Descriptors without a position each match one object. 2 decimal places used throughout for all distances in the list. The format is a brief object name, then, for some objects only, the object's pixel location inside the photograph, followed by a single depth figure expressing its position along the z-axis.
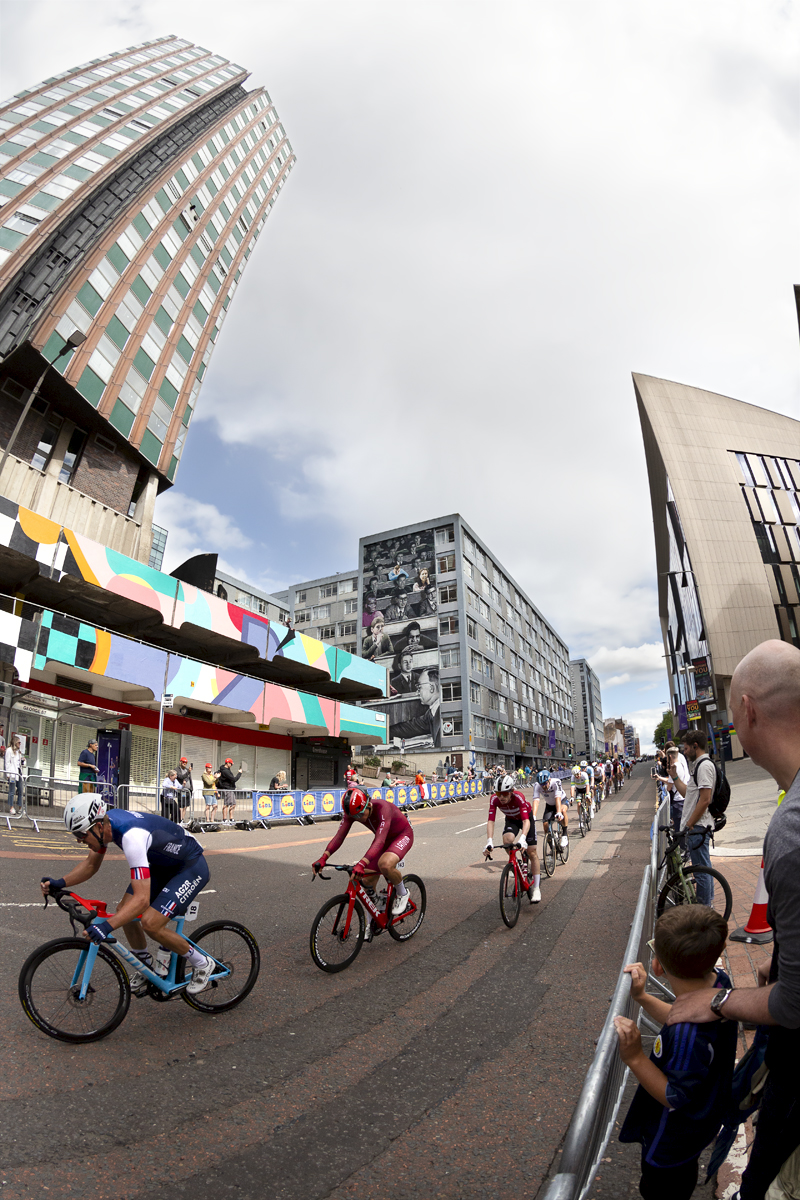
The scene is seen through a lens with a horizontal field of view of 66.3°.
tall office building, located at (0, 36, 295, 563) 28.19
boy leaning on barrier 1.84
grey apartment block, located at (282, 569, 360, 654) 80.06
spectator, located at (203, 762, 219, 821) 19.59
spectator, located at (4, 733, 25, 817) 15.93
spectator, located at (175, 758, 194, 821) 18.75
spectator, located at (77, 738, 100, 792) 17.64
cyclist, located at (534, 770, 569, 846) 11.34
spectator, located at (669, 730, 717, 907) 6.59
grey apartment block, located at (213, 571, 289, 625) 73.75
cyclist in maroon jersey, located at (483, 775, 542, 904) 8.20
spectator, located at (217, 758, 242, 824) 20.02
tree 148.60
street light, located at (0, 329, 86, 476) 20.92
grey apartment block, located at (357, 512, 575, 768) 63.78
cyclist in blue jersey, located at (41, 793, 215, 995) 4.24
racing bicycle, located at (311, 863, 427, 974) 5.75
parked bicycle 6.23
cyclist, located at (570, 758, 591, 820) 17.48
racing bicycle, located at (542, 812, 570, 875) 10.82
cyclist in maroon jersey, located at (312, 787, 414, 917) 6.21
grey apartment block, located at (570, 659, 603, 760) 179.88
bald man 1.57
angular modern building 58.28
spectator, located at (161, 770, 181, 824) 17.95
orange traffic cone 4.72
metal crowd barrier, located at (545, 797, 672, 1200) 1.64
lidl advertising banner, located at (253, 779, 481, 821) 20.88
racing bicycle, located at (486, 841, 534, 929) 7.28
